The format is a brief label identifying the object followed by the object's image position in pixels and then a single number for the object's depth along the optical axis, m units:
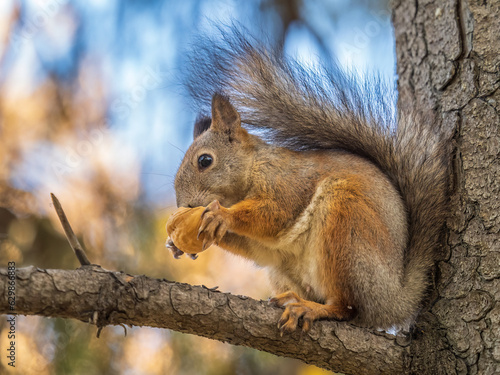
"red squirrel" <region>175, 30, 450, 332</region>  3.71
